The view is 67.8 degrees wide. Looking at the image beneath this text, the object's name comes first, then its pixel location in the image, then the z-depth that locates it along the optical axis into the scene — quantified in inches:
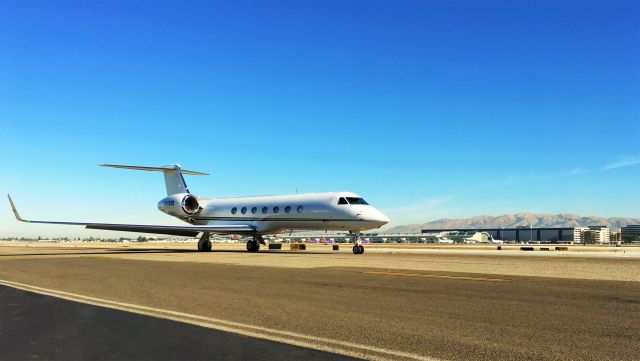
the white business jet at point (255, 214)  1259.8
